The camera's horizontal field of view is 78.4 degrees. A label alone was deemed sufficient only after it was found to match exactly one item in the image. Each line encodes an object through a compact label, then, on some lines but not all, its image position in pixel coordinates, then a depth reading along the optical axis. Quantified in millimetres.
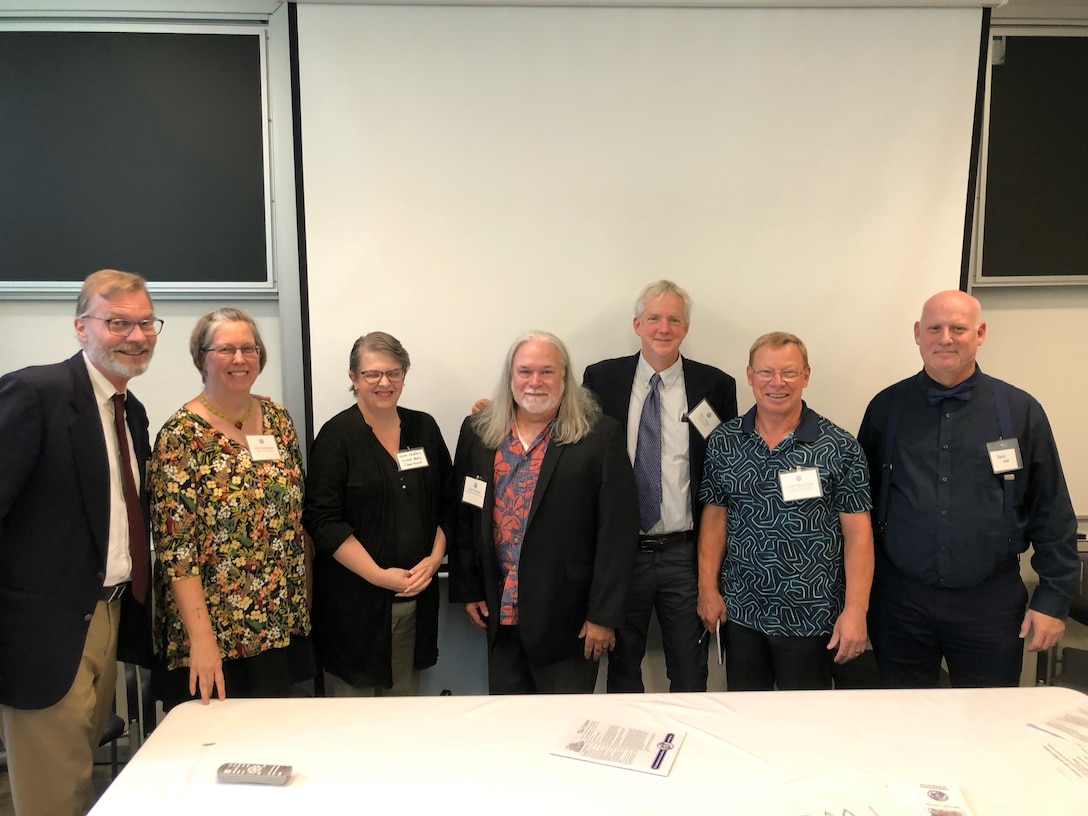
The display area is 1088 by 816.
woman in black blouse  2074
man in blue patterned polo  2070
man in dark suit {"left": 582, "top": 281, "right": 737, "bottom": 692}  2365
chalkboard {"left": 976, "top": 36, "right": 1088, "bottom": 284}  2770
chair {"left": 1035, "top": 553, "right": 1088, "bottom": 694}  2559
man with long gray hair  2078
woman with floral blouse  1761
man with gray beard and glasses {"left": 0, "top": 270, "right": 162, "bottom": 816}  1630
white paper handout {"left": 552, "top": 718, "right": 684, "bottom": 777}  1408
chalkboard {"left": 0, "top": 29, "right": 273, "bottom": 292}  2635
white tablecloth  1303
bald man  2139
